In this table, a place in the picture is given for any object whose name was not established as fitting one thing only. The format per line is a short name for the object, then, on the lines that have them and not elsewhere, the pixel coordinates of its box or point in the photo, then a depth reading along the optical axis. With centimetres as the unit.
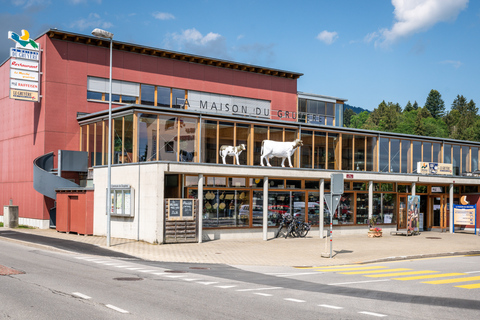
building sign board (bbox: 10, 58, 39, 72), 3344
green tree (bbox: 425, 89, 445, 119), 17118
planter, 3059
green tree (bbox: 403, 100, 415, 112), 17788
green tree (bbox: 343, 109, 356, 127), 18796
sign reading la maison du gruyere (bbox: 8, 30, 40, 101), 3328
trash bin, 3422
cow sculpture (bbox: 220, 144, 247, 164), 2828
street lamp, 2162
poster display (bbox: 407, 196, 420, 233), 3177
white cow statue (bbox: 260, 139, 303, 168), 2961
